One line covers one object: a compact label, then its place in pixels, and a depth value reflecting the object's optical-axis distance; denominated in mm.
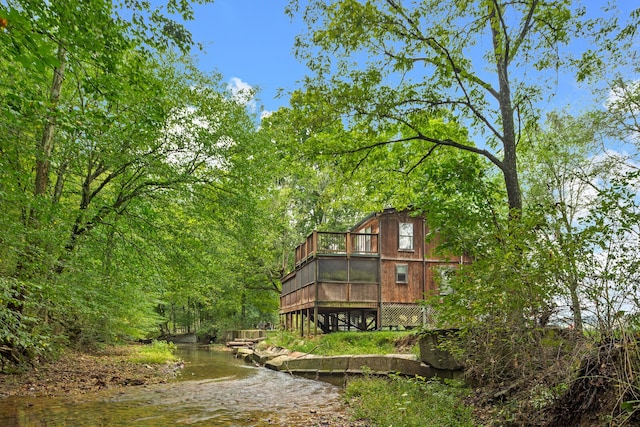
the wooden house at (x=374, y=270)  22500
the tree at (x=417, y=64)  10562
